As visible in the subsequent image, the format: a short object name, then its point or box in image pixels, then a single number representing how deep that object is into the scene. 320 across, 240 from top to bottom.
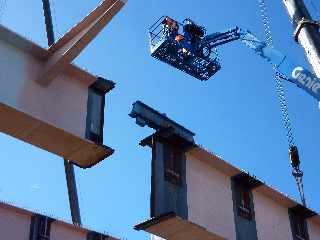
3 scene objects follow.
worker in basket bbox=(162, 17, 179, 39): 29.69
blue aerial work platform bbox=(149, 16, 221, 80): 29.61
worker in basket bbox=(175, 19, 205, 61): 29.92
